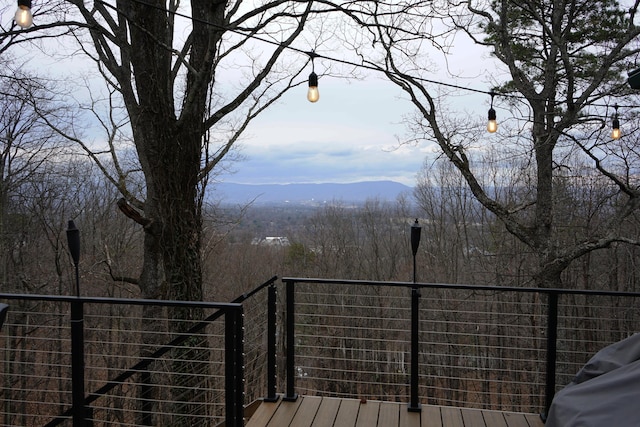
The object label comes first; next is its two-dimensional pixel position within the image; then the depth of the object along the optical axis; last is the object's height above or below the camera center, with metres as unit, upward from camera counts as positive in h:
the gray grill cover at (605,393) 1.55 -0.65
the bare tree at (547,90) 7.48 +1.97
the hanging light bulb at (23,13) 2.88 +1.18
